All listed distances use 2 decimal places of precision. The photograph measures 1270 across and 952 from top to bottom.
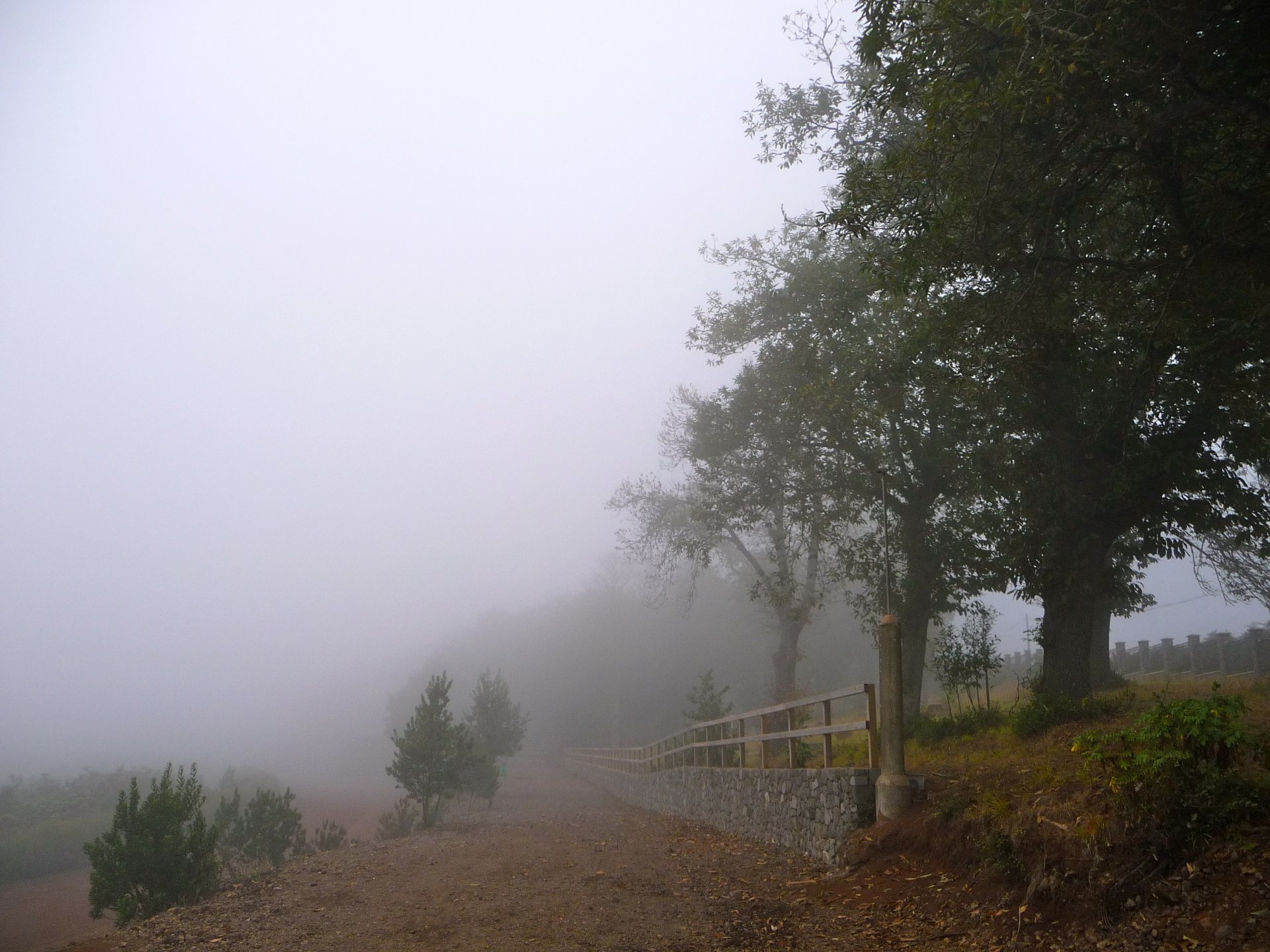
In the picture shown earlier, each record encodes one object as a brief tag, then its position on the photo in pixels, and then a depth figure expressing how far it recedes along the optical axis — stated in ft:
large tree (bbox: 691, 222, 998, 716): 43.80
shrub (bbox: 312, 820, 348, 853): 67.97
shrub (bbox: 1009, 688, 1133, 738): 30.37
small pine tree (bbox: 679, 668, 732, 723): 85.81
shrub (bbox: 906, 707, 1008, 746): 37.19
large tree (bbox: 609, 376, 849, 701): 58.23
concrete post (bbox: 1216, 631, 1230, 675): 55.93
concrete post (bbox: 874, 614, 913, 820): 27.84
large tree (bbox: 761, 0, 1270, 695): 24.29
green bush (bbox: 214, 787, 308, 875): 67.41
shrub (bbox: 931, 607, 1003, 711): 42.70
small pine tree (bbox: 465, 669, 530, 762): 126.93
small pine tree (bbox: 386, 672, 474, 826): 73.56
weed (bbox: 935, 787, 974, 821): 24.44
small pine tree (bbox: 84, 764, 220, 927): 43.01
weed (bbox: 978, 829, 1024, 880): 20.17
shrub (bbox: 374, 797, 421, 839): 77.82
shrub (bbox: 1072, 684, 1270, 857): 16.21
